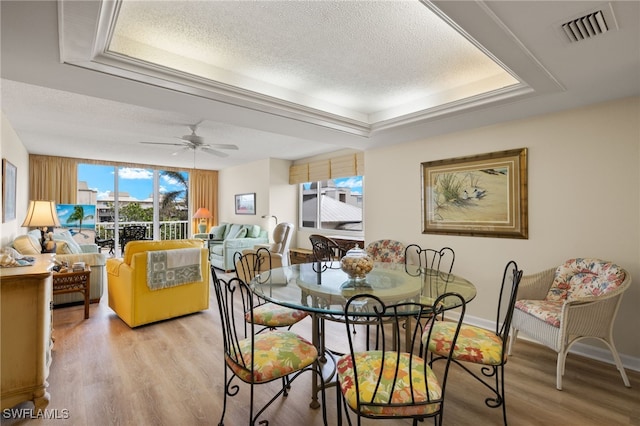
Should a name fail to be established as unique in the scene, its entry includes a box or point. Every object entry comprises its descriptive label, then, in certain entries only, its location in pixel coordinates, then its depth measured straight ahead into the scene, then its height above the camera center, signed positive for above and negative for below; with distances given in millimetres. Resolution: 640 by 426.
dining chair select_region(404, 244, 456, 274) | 3691 -519
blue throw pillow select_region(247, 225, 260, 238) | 6574 -334
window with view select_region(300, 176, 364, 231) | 5734 +215
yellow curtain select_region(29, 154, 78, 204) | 6293 +762
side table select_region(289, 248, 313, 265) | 5951 -781
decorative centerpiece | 2266 -361
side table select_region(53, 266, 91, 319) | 3604 -775
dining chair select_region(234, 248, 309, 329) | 2314 -745
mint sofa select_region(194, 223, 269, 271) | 6199 -512
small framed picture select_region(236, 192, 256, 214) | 7133 +274
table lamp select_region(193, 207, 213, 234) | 7418 -19
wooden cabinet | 1927 -744
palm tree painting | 6652 -48
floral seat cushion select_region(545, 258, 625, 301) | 2436 -530
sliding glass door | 7297 +422
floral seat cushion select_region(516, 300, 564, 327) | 2363 -753
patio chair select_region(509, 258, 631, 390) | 2279 -713
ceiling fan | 4270 +1007
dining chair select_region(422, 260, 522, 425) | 1786 -769
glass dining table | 1881 -513
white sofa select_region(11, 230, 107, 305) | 3992 -644
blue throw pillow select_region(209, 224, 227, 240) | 7453 -400
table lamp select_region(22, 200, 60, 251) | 3488 -1
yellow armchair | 3334 -848
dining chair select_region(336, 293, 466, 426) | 1376 -780
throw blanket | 3381 -581
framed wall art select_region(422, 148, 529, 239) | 3150 +203
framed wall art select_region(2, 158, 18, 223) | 3538 +309
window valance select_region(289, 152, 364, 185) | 5352 +858
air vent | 1551 +954
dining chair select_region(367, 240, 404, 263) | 3979 -465
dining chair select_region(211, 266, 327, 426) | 1628 -765
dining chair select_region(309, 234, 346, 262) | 4865 -451
